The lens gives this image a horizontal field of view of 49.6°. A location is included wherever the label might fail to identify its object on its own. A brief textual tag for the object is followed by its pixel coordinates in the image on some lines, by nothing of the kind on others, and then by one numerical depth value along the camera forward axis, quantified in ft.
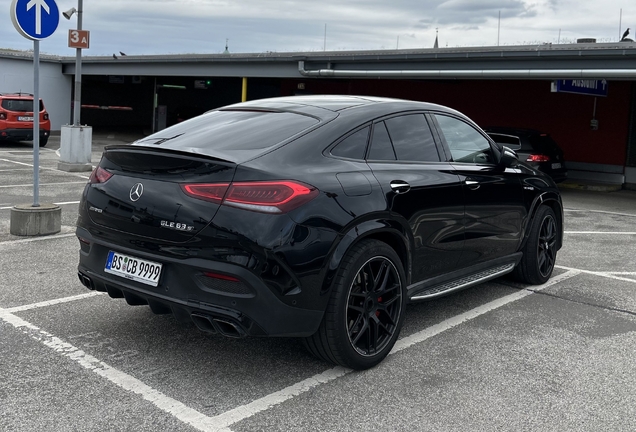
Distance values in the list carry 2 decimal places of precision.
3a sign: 50.75
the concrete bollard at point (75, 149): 50.31
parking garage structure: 49.34
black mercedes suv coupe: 11.68
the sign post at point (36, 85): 24.27
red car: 71.97
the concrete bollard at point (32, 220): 25.16
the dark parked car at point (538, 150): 48.60
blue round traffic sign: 23.99
